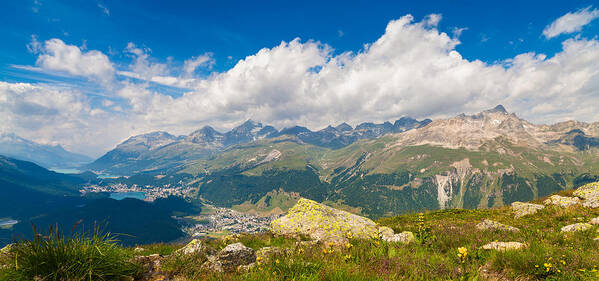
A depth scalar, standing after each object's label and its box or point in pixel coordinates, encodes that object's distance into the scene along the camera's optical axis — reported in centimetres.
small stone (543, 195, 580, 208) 1511
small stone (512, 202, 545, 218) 1457
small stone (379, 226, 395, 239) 1168
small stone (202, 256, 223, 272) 629
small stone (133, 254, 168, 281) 589
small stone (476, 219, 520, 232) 1072
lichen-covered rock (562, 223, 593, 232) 950
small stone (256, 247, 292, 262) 668
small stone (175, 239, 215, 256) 796
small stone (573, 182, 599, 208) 1439
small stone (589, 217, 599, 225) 1032
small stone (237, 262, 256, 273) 594
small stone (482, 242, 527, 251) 731
